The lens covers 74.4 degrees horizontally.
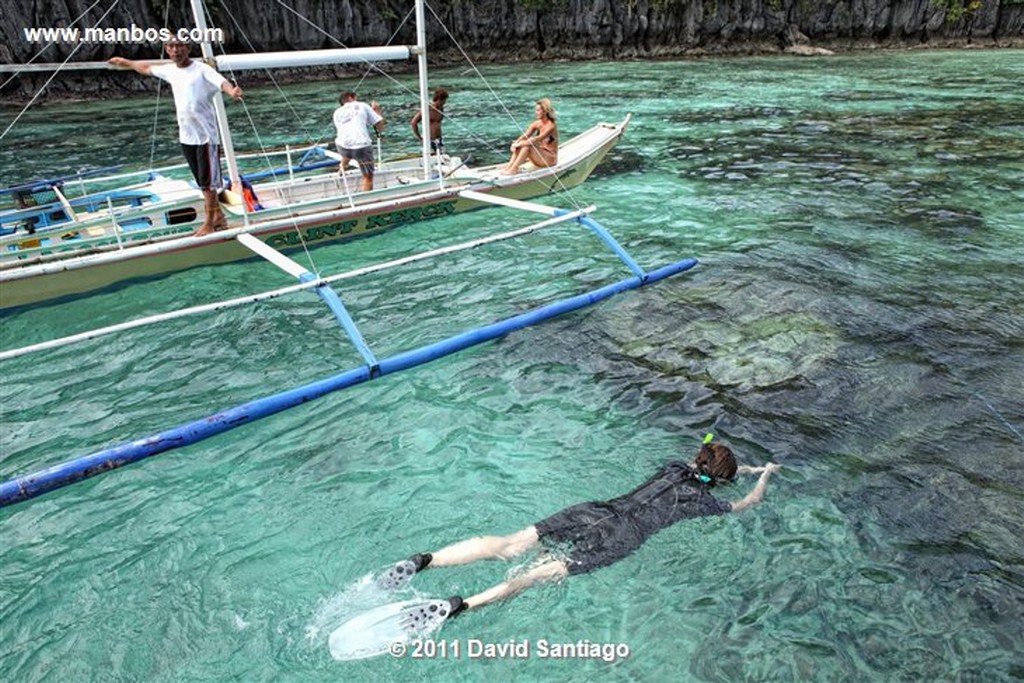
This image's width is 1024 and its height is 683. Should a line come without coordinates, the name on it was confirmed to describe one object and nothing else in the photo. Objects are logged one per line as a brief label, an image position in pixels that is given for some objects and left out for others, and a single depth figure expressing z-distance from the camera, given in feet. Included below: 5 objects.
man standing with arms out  28.19
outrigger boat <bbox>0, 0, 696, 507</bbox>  20.56
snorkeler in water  15.84
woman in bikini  43.27
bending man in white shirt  39.11
